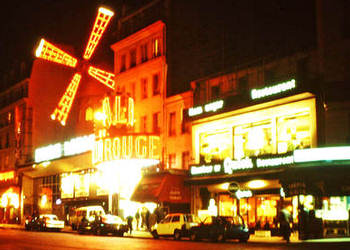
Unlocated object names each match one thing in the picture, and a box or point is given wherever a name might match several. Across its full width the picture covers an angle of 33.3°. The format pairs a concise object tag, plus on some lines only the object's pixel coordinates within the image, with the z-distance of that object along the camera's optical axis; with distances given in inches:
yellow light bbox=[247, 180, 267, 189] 1371.8
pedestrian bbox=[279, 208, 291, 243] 1116.5
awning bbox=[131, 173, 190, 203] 1579.7
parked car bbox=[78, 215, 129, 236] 1476.4
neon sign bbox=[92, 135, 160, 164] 1683.1
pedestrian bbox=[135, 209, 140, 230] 1760.6
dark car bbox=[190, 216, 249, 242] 1138.0
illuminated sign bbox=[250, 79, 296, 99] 1280.8
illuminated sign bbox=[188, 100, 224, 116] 1484.6
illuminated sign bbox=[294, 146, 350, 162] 1150.3
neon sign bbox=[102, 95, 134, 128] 1733.4
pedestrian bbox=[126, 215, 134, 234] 1539.1
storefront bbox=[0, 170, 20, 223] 2723.9
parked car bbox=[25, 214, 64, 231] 1790.1
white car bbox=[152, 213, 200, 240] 1275.8
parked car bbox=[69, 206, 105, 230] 1649.9
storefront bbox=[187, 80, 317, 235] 1298.0
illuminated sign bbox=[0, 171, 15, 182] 2807.6
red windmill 1959.9
